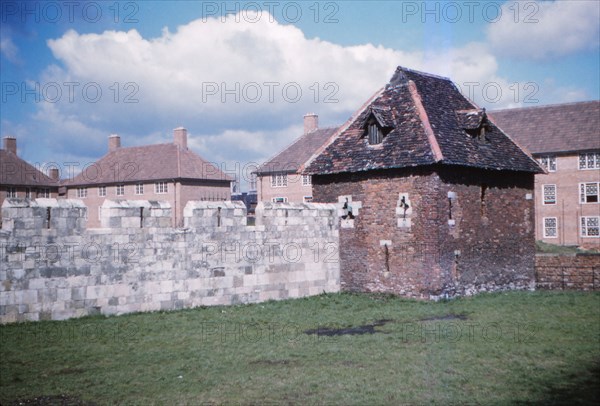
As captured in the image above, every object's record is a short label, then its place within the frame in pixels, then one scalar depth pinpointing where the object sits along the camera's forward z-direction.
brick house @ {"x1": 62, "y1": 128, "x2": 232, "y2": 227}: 51.94
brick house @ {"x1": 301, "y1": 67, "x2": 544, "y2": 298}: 18.47
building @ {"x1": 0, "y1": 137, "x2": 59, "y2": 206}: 52.88
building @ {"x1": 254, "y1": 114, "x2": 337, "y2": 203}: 51.28
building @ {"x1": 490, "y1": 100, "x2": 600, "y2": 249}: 40.53
